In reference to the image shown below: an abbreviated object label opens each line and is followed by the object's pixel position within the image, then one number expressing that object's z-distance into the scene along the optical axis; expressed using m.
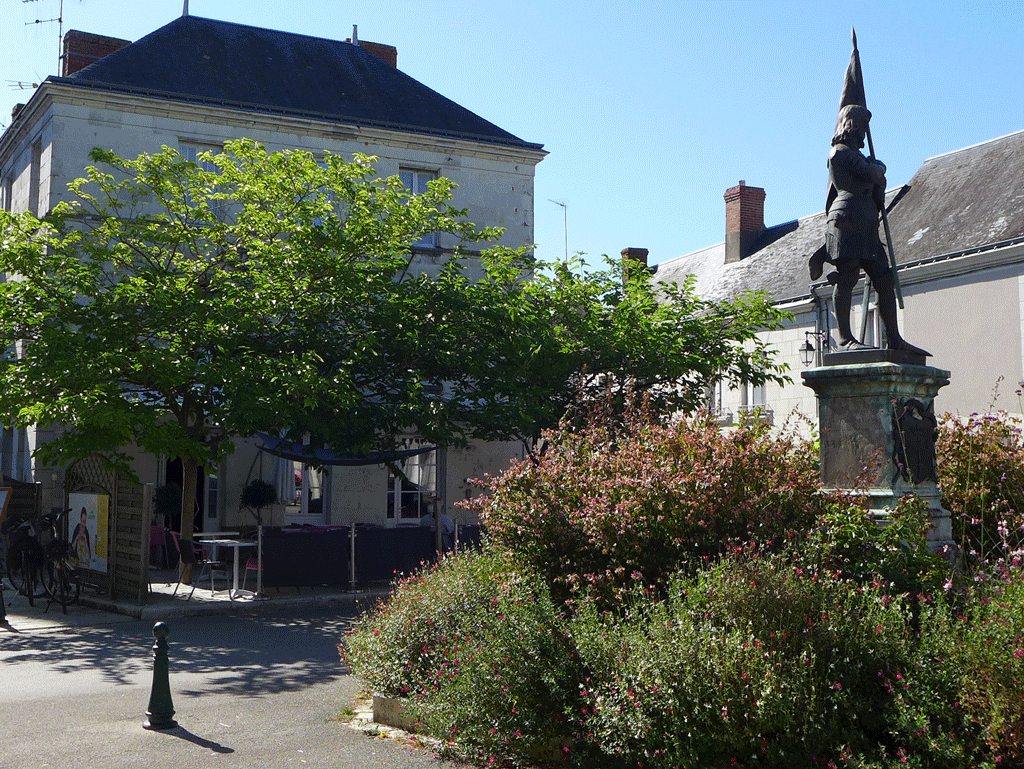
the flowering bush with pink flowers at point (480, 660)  6.08
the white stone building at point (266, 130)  20.88
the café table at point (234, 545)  14.13
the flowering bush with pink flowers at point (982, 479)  8.12
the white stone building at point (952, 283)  21.53
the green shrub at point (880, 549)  6.62
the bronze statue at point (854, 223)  8.45
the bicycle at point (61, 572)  14.11
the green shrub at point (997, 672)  4.71
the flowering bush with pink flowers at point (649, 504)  6.99
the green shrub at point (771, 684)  5.13
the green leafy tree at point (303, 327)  13.59
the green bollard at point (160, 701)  7.41
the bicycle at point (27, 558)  14.44
